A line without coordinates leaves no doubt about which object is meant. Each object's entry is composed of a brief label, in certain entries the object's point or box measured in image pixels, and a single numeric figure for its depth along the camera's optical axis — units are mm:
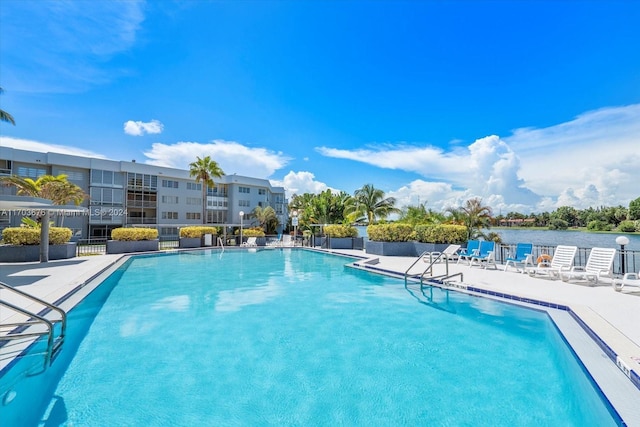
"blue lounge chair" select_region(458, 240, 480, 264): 12658
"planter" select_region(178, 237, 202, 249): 21234
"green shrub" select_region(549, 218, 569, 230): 46681
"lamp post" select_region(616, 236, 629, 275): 9023
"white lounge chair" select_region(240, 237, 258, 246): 24359
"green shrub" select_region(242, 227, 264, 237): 25266
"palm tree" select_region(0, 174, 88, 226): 20731
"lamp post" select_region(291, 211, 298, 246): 25509
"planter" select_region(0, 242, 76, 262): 13212
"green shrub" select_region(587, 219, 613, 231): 34656
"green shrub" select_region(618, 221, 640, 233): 25380
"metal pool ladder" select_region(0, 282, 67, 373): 4491
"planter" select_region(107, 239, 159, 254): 18188
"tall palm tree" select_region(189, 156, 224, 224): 28234
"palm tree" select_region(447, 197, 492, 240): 20250
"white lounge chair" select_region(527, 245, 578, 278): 9495
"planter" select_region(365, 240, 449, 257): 16555
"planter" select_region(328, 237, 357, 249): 21719
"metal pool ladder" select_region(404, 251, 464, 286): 9664
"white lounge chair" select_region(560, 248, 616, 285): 8435
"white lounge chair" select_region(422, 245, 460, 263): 10047
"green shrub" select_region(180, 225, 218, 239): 21500
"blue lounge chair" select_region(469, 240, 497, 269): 11768
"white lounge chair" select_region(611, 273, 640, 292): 7328
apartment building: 28281
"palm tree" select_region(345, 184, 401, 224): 26469
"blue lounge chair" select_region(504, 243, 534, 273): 10767
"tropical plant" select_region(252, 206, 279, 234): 39875
